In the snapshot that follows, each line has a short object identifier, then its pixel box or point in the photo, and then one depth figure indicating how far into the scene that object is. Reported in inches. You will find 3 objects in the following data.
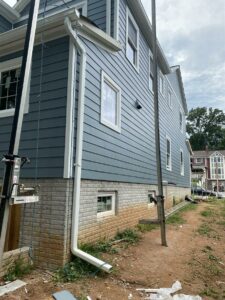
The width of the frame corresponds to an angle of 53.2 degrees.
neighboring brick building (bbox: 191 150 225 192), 1896.3
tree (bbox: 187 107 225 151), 2293.8
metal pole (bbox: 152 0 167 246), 214.0
